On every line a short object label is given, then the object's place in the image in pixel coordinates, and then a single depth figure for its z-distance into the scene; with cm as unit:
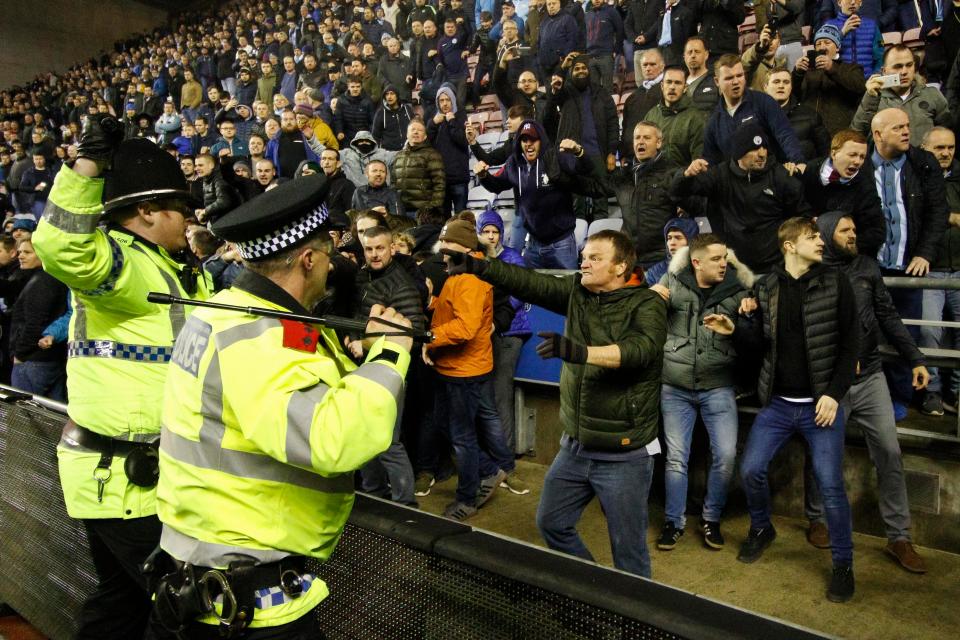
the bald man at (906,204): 511
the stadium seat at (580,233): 764
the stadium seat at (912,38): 690
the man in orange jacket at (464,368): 523
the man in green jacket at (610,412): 336
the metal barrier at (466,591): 161
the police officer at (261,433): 162
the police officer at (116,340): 236
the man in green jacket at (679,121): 652
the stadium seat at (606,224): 751
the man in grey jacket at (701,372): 465
